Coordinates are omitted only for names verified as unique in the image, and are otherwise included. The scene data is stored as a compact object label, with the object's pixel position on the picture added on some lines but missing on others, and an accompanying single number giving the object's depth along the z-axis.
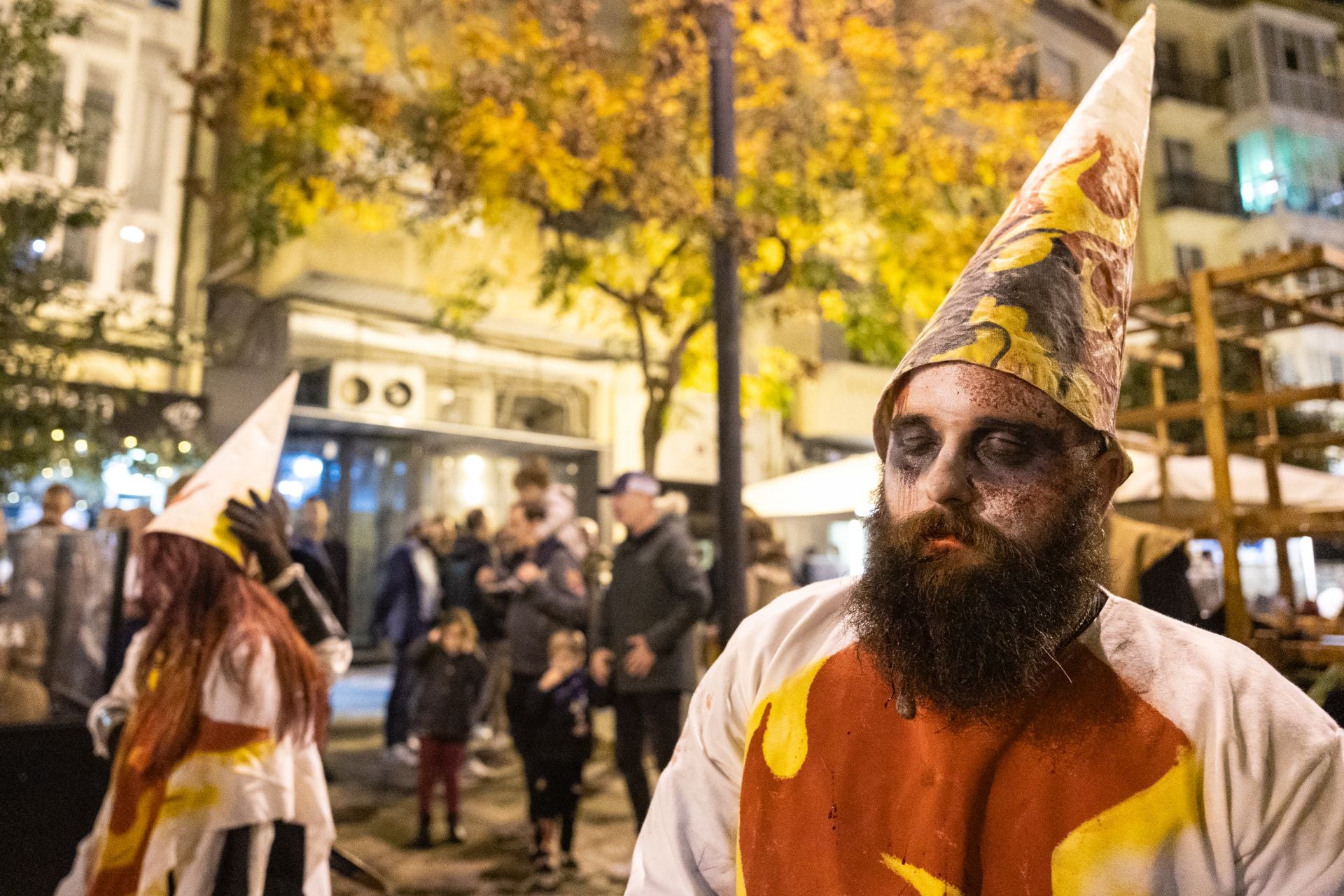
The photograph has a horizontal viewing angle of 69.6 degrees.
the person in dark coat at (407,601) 7.83
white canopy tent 6.93
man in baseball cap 5.25
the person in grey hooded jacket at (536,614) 5.75
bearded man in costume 1.33
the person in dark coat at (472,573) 8.12
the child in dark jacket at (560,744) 5.55
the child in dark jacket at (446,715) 6.24
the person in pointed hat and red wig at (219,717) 3.19
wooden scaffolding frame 3.95
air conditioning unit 13.44
